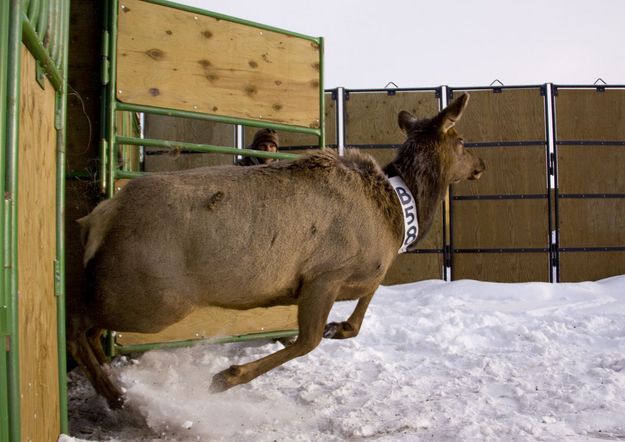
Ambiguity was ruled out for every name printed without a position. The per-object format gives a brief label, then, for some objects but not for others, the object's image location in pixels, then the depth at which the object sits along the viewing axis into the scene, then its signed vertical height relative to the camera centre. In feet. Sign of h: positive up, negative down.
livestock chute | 16.16 +4.75
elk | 11.56 -0.19
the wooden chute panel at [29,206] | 6.78 +0.43
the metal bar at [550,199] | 36.14 +2.31
